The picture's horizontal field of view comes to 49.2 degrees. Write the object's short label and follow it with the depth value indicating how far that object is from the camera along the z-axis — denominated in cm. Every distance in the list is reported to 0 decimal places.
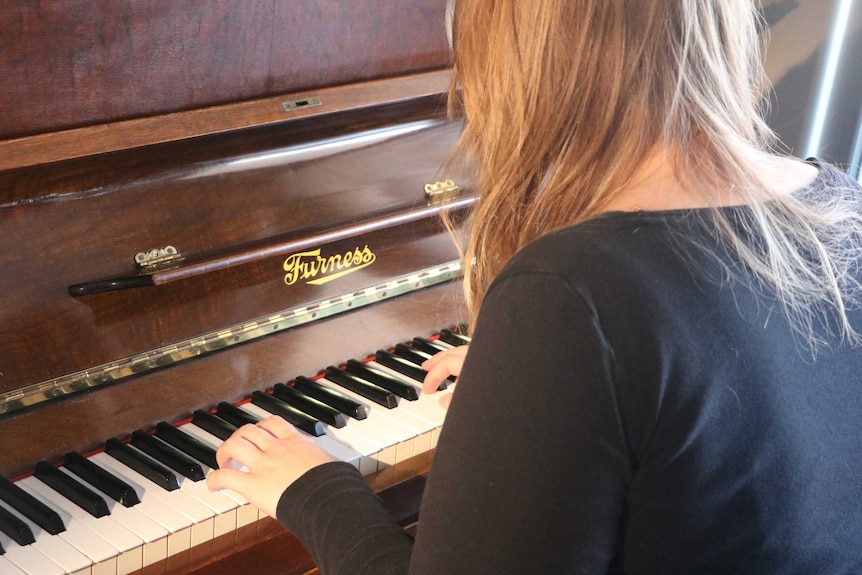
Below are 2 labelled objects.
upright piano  125
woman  74
